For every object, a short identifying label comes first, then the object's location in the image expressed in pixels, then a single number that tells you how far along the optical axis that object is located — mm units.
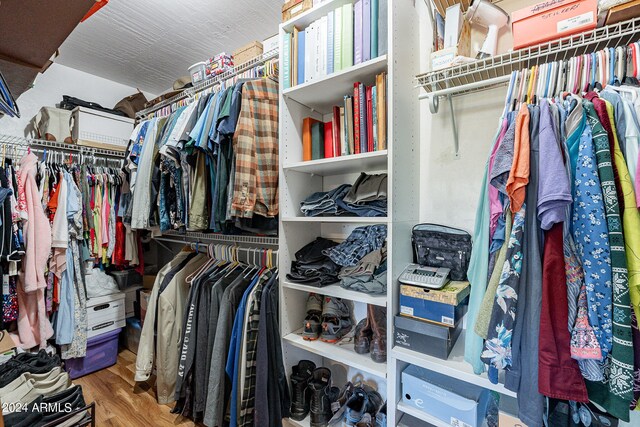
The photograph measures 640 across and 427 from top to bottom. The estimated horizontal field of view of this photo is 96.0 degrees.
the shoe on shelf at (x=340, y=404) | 1344
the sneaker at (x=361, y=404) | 1291
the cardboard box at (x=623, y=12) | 785
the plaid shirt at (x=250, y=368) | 1420
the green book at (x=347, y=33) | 1254
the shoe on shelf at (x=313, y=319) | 1423
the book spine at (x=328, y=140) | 1507
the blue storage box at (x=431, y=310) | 1042
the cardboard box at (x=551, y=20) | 860
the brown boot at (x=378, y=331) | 1224
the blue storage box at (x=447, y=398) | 1019
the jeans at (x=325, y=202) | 1384
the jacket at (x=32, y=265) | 1920
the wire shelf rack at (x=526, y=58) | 842
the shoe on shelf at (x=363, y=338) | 1301
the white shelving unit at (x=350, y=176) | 1147
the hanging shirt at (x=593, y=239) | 697
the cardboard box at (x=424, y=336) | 1057
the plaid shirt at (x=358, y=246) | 1356
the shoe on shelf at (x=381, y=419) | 1260
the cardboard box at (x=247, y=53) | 1800
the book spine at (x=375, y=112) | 1216
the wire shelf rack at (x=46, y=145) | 2223
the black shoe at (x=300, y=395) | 1404
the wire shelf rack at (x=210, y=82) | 1717
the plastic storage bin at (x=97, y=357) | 2244
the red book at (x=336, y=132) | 1425
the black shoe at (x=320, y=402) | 1331
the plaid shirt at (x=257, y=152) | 1390
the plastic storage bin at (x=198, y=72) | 2072
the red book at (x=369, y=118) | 1242
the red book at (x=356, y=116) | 1270
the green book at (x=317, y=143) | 1536
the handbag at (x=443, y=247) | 1188
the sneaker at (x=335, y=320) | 1422
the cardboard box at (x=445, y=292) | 1043
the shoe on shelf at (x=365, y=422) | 1272
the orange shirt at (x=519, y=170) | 797
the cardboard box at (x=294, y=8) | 1396
